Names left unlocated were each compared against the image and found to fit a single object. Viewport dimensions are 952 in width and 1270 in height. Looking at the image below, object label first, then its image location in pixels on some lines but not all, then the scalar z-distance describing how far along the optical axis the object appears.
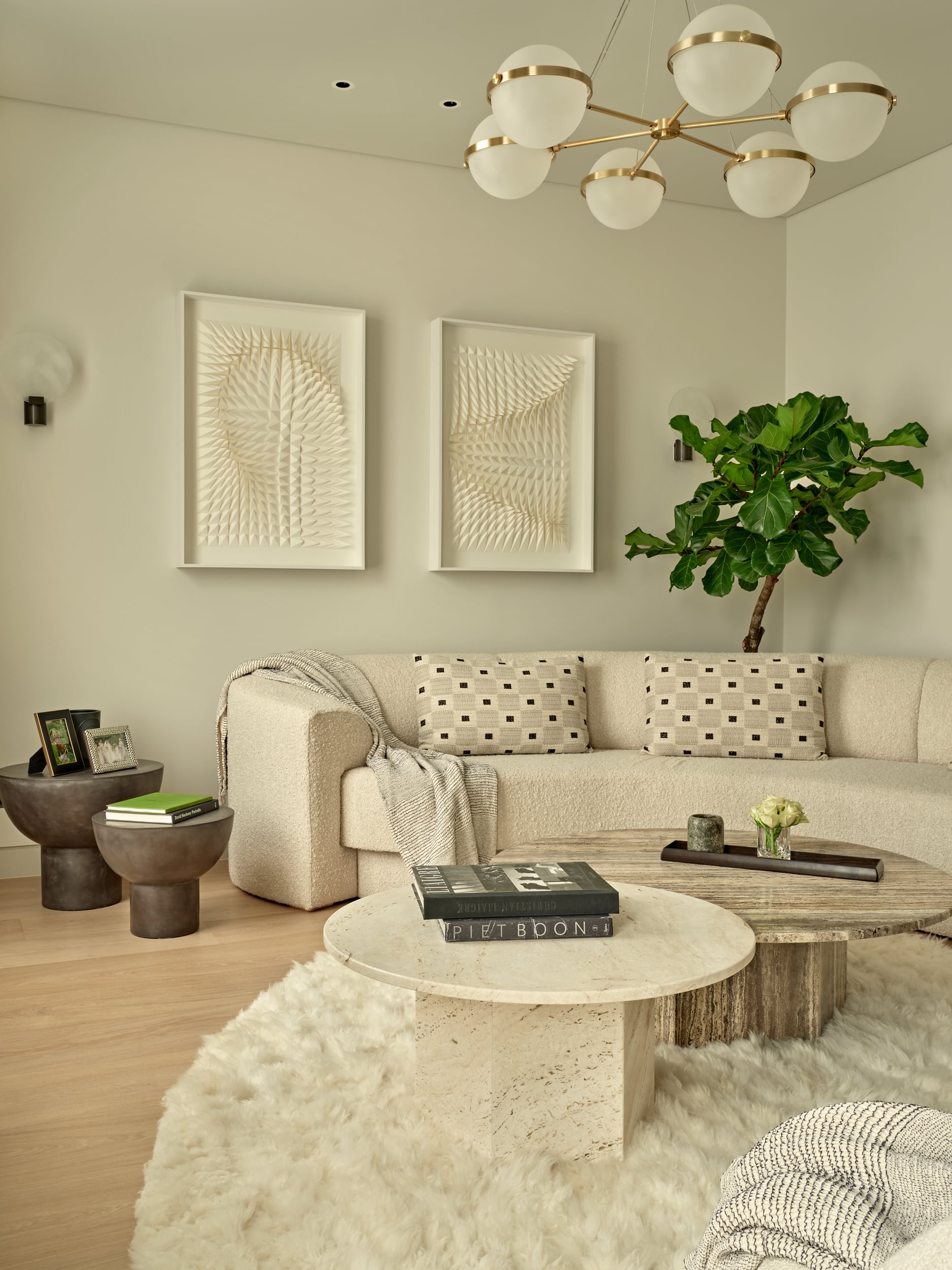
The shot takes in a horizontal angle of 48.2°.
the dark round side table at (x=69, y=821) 3.32
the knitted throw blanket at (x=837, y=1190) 0.85
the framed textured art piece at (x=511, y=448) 4.41
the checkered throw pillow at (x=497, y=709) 3.85
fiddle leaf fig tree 3.99
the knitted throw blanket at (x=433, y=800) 3.28
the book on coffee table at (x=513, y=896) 1.71
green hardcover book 3.02
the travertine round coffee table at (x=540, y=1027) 1.61
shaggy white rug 1.50
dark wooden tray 2.28
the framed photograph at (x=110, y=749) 3.45
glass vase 2.37
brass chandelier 2.08
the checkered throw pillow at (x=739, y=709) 3.90
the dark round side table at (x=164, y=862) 3.00
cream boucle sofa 3.31
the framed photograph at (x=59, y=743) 3.41
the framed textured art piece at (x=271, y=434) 4.02
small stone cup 2.44
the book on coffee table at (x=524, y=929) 1.70
